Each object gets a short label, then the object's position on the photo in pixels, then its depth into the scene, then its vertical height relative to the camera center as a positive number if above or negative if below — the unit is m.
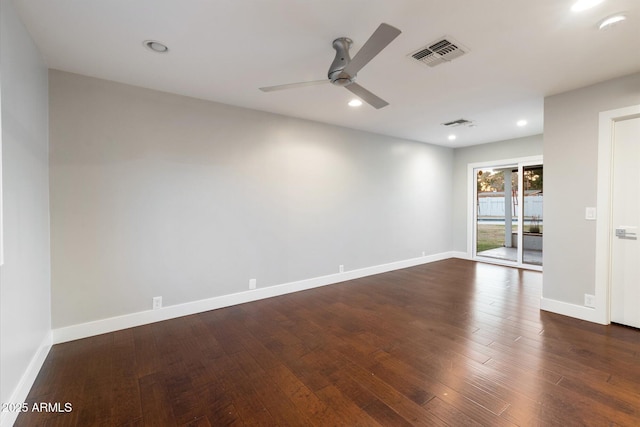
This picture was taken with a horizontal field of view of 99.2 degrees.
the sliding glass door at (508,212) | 5.59 -0.05
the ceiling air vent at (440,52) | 2.23 +1.37
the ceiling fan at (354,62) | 1.61 +1.03
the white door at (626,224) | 2.84 -0.16
